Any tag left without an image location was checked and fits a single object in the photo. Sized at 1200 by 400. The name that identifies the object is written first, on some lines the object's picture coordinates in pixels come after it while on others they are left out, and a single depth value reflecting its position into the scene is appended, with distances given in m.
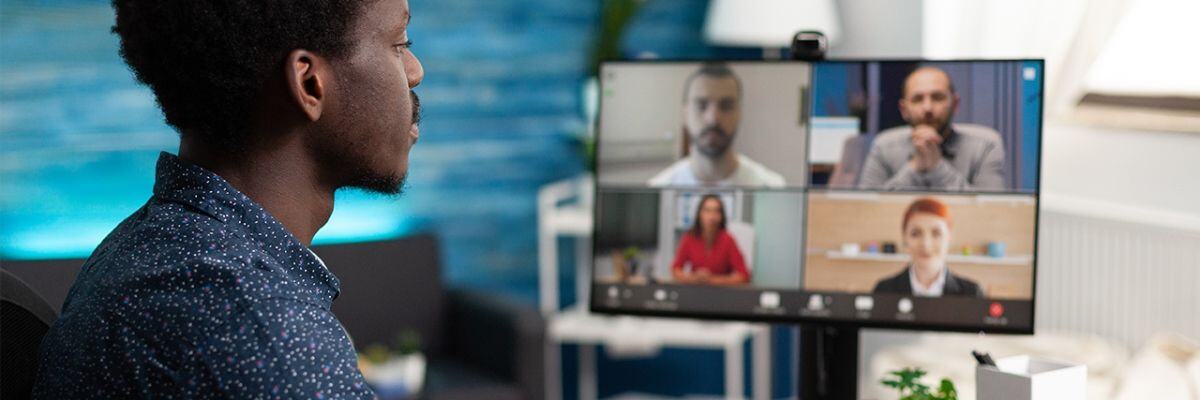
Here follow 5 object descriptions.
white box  1.33
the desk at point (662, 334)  3.68
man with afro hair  0.95
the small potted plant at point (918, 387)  1.42
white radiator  2.93
